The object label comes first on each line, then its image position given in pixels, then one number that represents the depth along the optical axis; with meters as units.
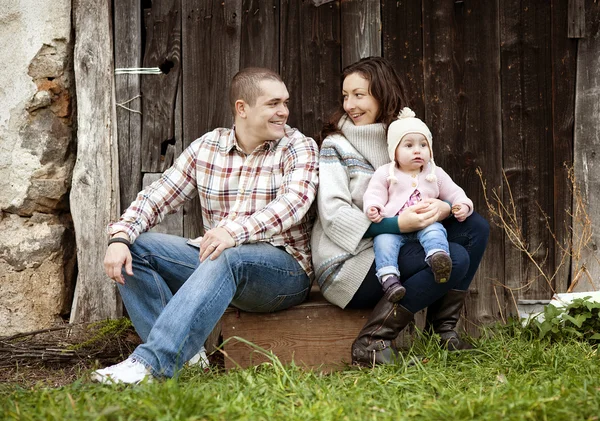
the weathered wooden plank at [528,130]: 3.90
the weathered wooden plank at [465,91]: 3.92
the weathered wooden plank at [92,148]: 3.93
